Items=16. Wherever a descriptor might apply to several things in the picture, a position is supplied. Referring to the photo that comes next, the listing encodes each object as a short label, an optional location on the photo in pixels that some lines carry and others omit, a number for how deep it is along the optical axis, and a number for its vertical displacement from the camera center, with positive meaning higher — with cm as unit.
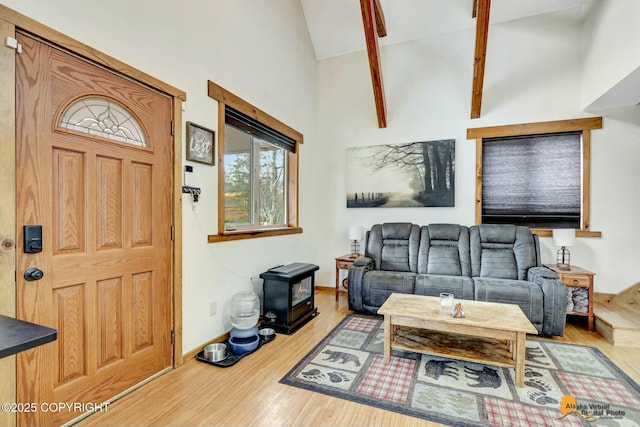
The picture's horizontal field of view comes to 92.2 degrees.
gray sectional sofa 309 -70
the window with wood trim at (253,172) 300 +49
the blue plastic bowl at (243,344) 266 -117
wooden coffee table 221 -89
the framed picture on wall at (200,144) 256 +59
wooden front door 161 -9
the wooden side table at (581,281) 325 -74
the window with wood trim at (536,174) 386 +49
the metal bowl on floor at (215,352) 253 -117
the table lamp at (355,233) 452 -32
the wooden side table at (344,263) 425 -72
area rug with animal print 188 -124
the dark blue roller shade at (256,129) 312 +96
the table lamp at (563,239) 352 -31
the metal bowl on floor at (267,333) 298 -119
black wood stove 320 -94
